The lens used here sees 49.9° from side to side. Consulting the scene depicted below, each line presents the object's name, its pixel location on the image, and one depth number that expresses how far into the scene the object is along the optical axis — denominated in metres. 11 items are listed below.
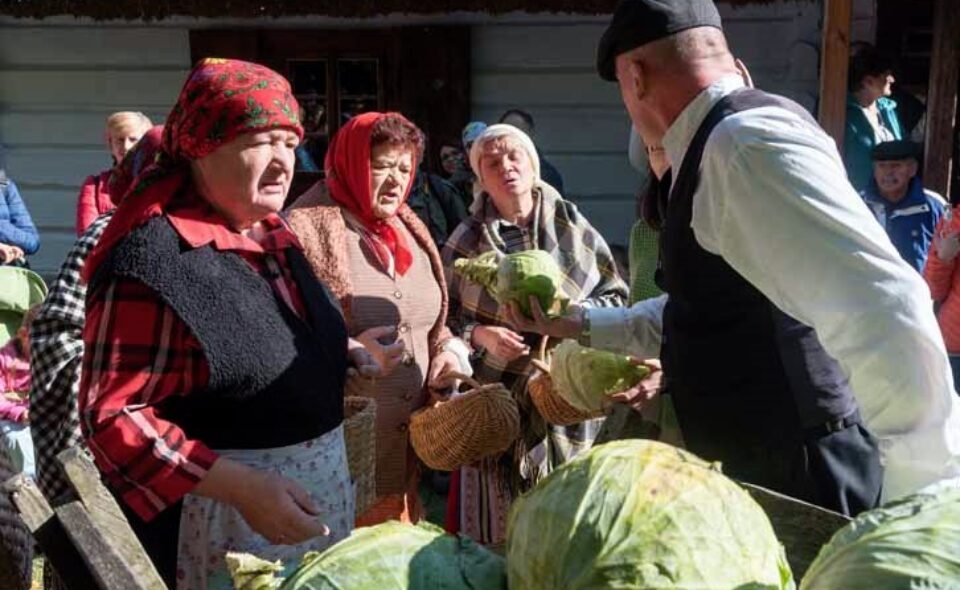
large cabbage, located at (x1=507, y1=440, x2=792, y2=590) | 1.06
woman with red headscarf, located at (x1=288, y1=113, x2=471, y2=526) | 3.37
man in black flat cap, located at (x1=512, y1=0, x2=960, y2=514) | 1.51
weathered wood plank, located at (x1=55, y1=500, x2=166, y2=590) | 1.13
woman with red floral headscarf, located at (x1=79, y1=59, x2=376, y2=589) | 2.00
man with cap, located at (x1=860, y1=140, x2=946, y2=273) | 5.67
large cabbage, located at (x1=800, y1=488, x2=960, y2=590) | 0.99
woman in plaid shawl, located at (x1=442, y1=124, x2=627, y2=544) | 3.81
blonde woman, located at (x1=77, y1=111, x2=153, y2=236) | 5.54
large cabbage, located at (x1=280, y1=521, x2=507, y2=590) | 1.15
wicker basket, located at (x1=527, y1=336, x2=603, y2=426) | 3.49
